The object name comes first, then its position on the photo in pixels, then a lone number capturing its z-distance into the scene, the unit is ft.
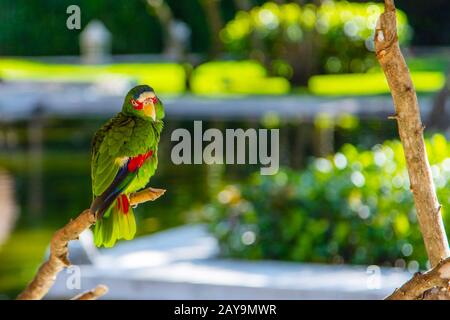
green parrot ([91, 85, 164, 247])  11.09
